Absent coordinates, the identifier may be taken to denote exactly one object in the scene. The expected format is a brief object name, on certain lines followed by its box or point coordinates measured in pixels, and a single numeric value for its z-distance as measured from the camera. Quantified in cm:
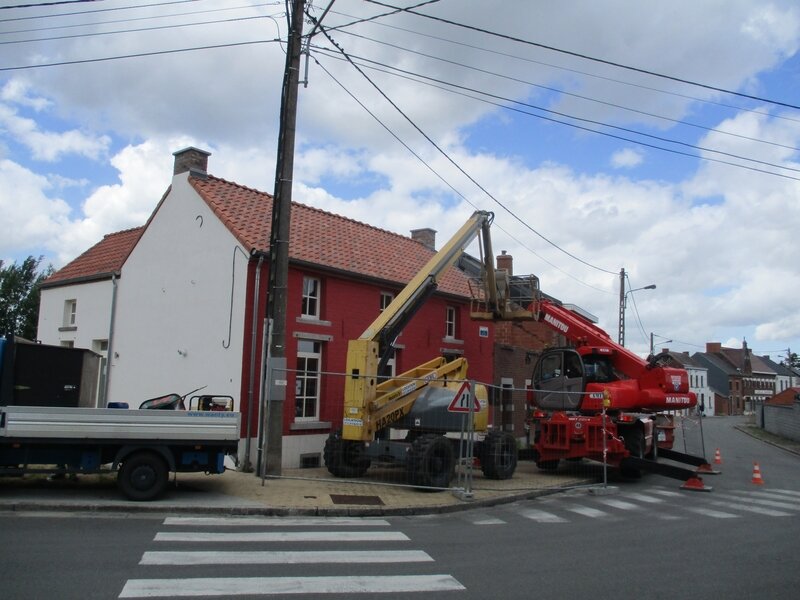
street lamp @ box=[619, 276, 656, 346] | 3425
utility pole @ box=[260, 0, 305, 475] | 1262
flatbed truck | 1004
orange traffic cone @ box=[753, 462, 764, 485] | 1595
